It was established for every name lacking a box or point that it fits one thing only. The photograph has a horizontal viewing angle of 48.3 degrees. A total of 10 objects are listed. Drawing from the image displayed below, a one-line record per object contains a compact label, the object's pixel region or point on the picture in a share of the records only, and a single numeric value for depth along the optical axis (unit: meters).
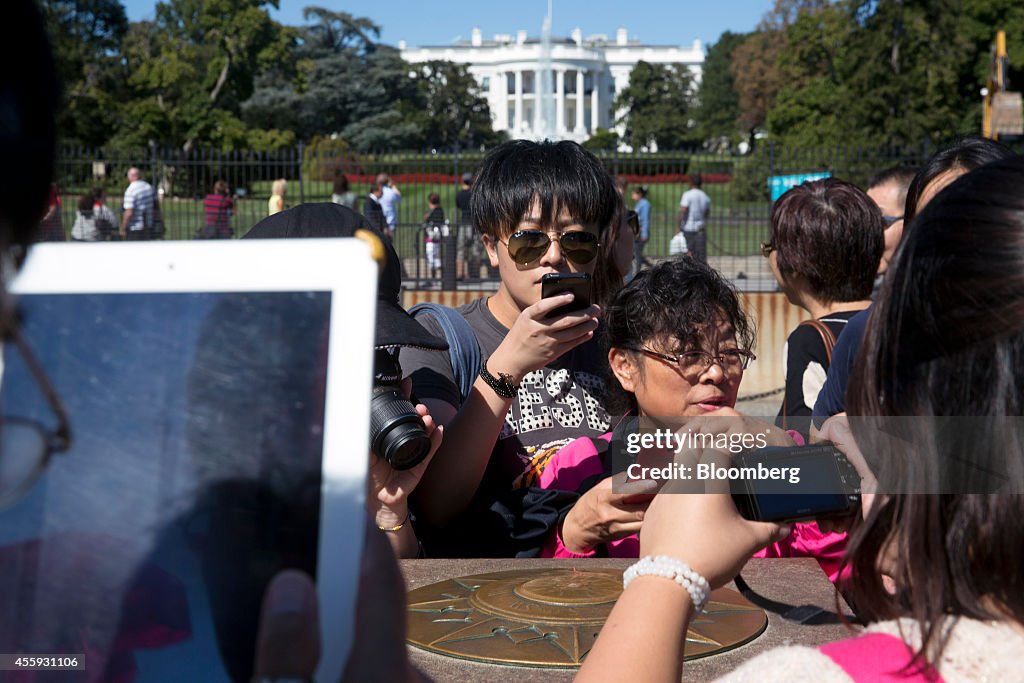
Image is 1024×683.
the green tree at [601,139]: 67.06
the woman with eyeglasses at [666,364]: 2.83
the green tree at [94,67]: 44.22
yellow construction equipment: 11.46
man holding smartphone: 2.67
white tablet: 0.96
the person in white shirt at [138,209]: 16.56
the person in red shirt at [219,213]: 16.77
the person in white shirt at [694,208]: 18.42
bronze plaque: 2.08
